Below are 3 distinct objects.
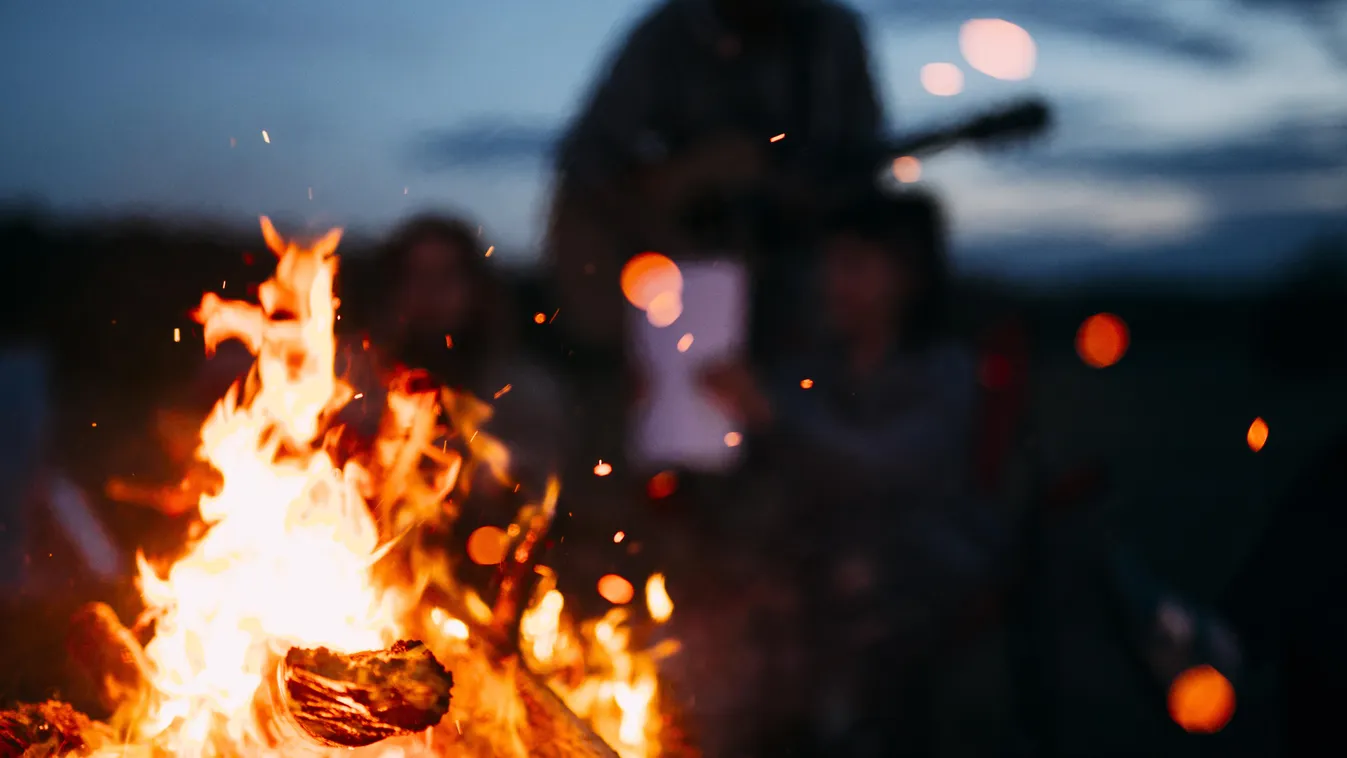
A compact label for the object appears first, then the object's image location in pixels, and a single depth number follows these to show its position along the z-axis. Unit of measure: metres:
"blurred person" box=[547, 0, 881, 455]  4.73
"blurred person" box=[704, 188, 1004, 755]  3.44
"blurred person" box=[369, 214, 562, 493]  3.68
